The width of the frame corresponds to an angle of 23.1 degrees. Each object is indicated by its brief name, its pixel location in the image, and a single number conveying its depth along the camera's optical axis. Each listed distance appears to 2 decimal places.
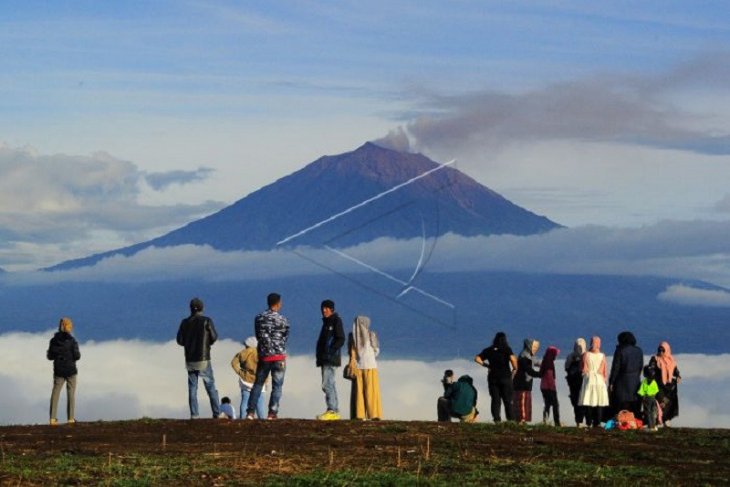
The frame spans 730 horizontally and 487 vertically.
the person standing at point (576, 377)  30.16
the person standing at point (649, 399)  28.52
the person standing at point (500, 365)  29.42
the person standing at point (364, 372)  28.69
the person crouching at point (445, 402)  30.80
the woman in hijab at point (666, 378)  29.16
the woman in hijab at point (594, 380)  29.39
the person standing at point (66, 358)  29.47
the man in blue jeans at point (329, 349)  27.95
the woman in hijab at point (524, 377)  30.58
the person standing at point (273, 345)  27.64
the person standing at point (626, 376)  29.17
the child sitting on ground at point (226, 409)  31.45
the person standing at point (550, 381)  30.56
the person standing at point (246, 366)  29.98
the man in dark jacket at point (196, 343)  28.25
